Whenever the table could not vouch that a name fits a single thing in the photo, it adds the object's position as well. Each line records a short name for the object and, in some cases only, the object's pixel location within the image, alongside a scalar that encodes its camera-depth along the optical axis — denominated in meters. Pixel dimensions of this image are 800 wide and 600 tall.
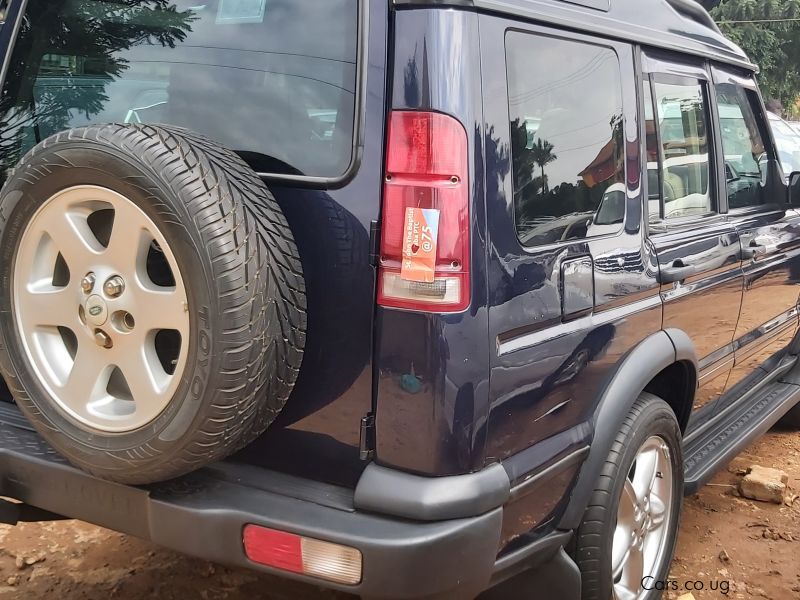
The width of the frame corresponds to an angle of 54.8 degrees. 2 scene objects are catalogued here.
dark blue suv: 1.74
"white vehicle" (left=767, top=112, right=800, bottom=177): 5.88
